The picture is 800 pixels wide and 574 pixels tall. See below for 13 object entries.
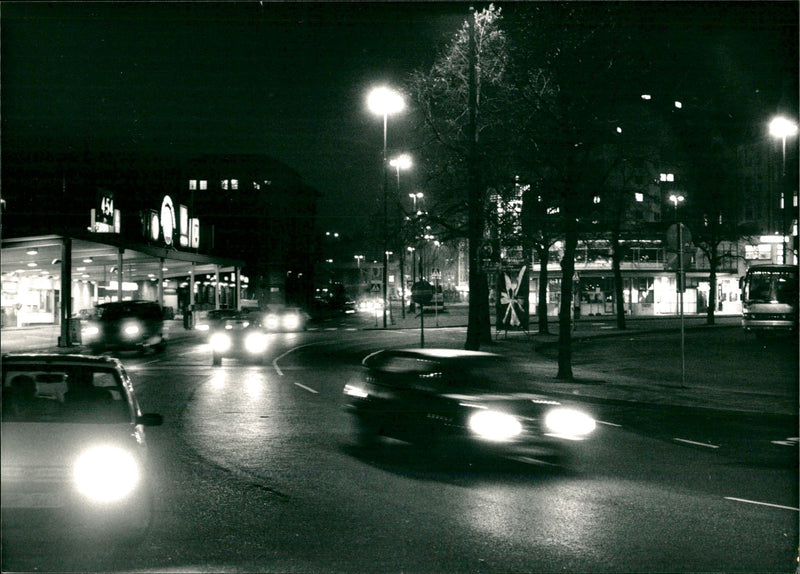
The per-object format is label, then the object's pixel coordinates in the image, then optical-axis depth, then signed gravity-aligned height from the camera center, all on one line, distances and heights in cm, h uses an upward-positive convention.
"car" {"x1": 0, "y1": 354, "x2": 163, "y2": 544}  549 -118
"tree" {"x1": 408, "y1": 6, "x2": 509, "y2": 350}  2431 +556
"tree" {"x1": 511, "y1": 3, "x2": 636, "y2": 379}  1886 +464
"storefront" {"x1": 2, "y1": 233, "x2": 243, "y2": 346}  3328 +130
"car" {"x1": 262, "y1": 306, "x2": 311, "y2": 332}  5350 -203
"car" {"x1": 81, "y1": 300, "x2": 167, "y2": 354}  2750 -132
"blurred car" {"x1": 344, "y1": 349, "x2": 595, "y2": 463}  970 -156
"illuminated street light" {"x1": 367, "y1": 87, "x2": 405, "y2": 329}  2809 +845
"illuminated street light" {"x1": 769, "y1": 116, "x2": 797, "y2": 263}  3250 +684
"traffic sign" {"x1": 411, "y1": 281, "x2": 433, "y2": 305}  2761 -17
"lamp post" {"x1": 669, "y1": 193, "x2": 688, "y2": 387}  1789 +23
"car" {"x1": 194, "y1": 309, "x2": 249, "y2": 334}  3439 -119
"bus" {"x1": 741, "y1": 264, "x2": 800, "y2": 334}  3450 -55
